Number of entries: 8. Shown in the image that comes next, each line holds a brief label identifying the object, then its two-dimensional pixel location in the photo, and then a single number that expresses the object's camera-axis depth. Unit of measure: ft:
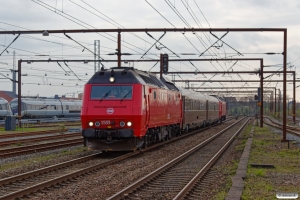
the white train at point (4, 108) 184.75
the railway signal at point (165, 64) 103.40
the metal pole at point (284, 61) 81.67
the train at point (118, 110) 58.75
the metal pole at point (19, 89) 129.08
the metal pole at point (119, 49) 80.92
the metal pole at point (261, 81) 124.96
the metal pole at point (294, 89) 169.15
